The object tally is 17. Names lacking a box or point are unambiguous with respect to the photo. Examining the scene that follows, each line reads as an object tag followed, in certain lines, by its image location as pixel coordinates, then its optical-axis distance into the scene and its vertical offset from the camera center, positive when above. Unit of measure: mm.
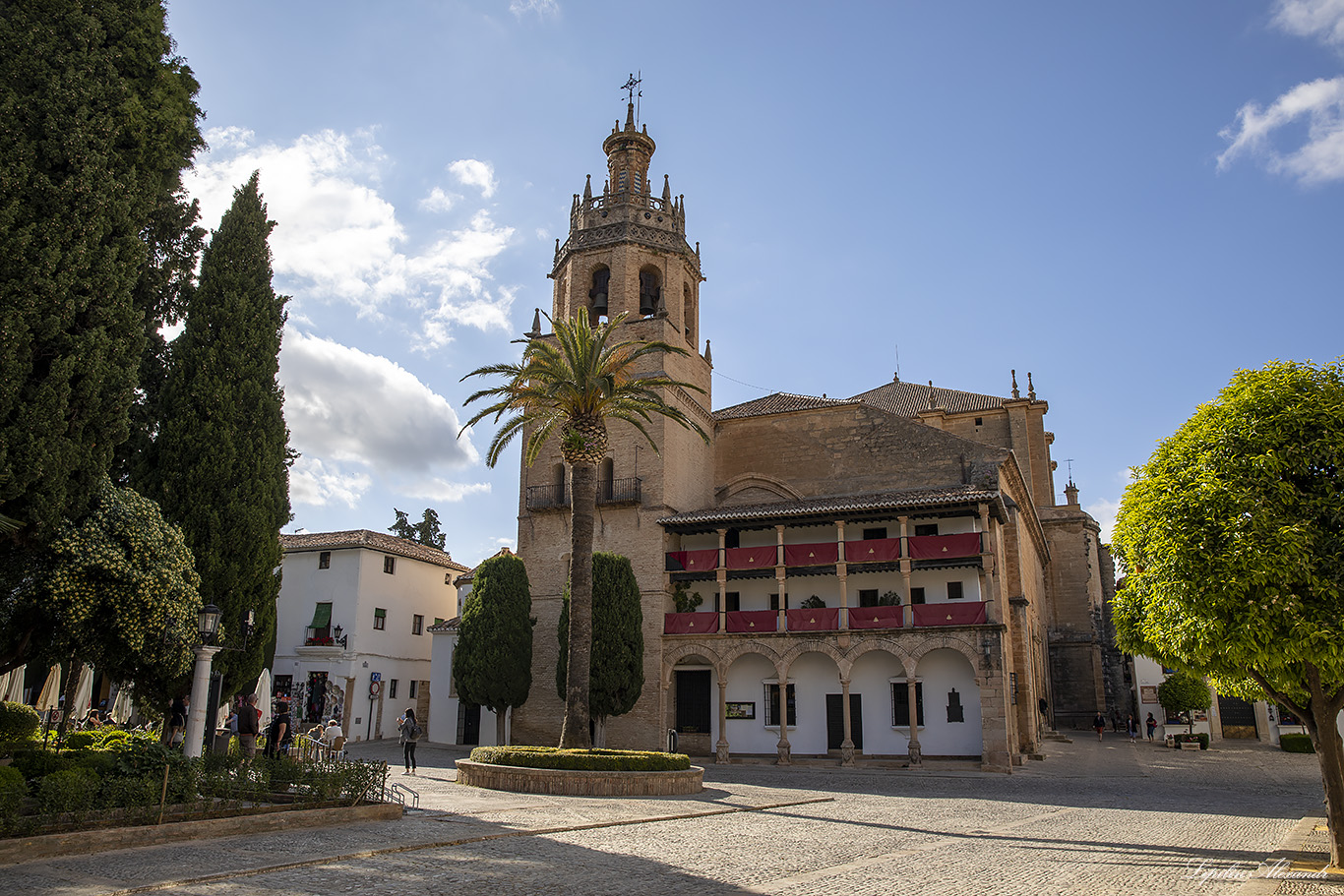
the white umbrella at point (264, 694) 21719 -715
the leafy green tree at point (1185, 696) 38906 -1035
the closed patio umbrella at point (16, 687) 20250 -534
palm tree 20297 +6289
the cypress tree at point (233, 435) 16609 +4252
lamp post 12836 -234
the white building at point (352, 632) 34781 +1267
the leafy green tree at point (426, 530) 56469 +8403
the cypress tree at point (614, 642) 28156 +771
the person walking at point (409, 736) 21516 -1629
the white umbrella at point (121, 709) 25062 -1258
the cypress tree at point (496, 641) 29109 +795
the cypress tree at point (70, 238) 11938 +5814
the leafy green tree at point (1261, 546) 9789 +1399
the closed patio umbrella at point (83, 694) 21781 -740
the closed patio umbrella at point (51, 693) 21109 -728
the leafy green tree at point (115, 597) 12672 +936
